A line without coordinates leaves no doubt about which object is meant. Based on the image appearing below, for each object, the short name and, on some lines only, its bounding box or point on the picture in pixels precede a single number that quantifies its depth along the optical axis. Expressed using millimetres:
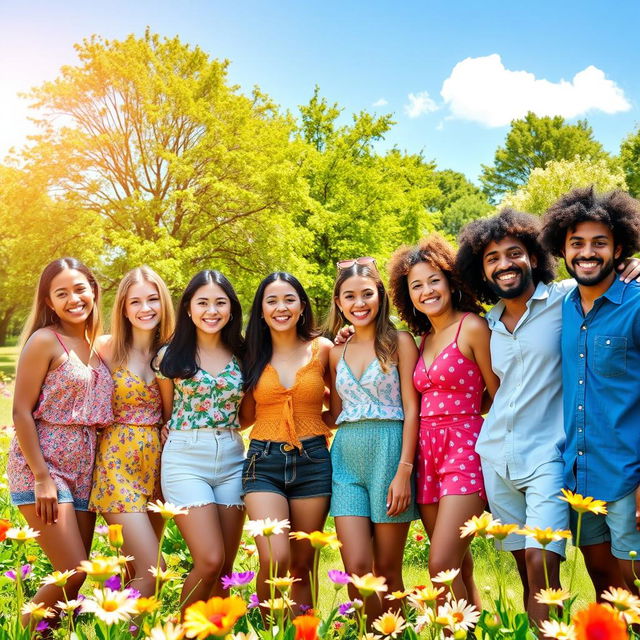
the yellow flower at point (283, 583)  1839
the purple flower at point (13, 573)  3084
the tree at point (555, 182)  23219
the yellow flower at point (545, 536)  1794
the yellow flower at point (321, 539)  1767
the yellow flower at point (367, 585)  1748
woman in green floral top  3434
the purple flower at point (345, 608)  2414
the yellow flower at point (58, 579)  1865
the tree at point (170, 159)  16641
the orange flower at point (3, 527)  2215
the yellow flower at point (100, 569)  1656
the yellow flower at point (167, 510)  1915
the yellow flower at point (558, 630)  1626
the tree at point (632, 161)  30031
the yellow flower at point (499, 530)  1869
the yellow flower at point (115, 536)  1944
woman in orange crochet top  3525
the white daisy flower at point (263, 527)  1848
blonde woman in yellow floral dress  3494
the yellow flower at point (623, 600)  1631
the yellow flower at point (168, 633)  1491
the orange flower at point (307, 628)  1507
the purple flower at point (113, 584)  2583
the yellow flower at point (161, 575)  1851
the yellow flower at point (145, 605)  1646
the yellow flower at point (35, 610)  1835
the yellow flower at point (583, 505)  1898
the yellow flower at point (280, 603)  1754
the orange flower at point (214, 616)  1352
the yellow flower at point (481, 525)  1884
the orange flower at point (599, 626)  1343
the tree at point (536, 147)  39625
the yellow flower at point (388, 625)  1845
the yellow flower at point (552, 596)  1755
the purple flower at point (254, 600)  2551
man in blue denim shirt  2945
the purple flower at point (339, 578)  1999
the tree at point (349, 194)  20844
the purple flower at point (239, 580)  2418
